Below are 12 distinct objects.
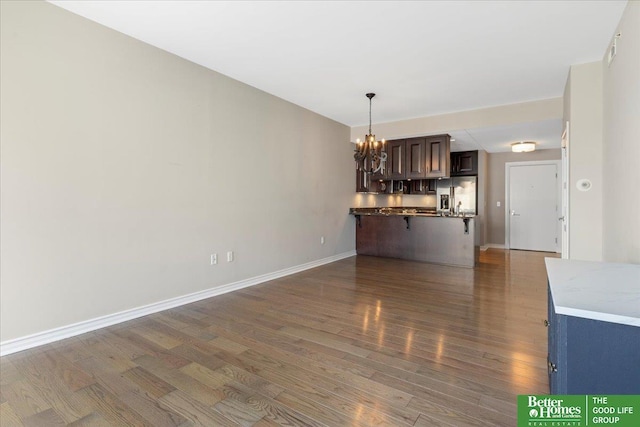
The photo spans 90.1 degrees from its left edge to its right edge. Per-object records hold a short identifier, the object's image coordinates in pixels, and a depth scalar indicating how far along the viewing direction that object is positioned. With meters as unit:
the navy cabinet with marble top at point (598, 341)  0.99
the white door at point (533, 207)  7.32
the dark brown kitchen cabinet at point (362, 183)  6.78
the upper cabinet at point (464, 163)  7.55
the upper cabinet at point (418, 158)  5.97
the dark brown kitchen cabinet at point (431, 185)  7.88
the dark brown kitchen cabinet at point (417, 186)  7.76
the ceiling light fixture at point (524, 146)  6.48
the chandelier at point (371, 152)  4.65
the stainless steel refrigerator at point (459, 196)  7.62
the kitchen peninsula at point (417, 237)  5.59
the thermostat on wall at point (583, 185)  3.43
